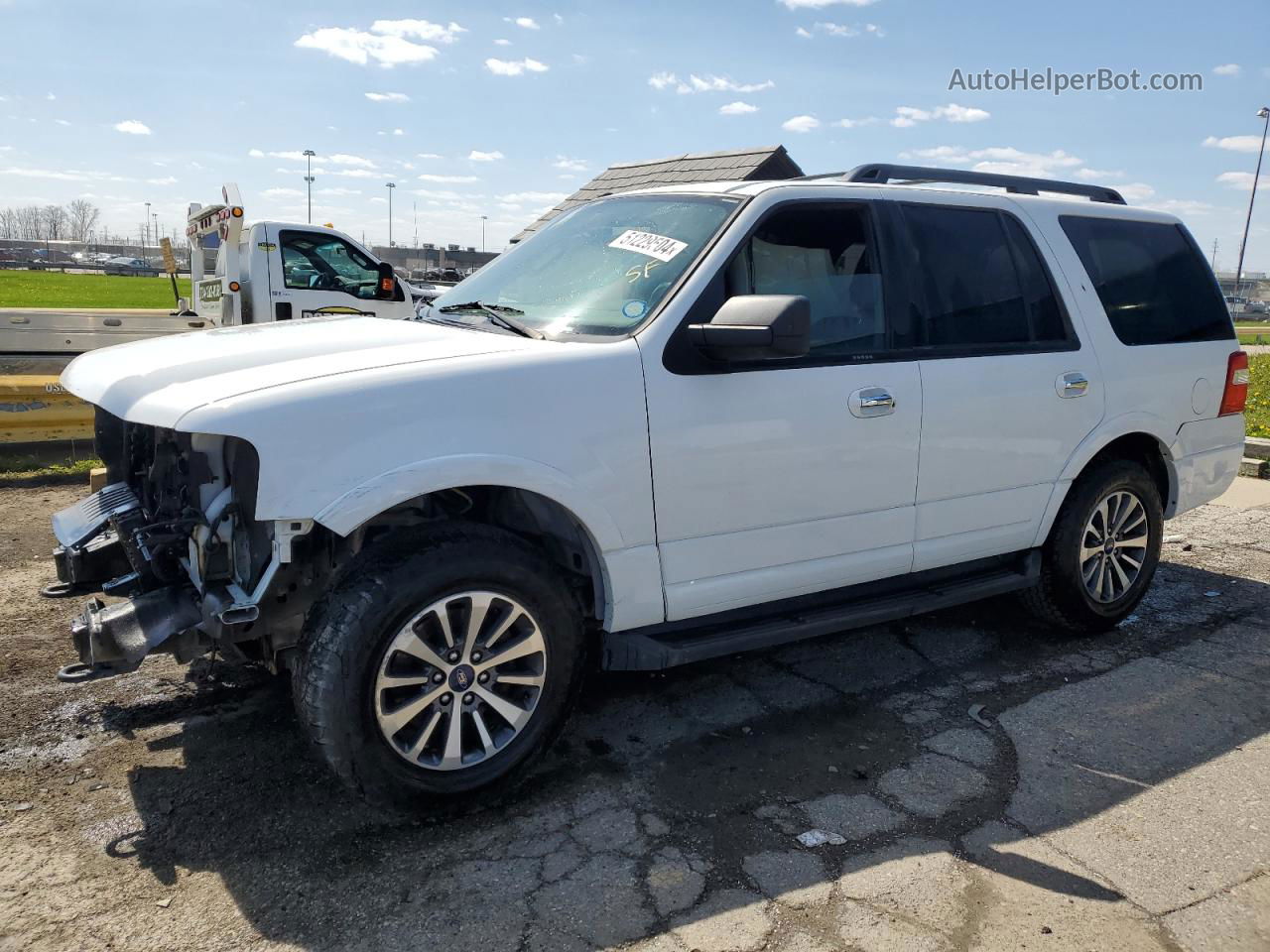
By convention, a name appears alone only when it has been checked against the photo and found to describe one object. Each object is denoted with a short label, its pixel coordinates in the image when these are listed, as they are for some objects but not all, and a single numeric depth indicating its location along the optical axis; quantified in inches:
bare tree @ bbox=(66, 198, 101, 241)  5694.4
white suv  116.3
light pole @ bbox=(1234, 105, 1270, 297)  1667.1
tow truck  439.5
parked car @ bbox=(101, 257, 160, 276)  3024.1
